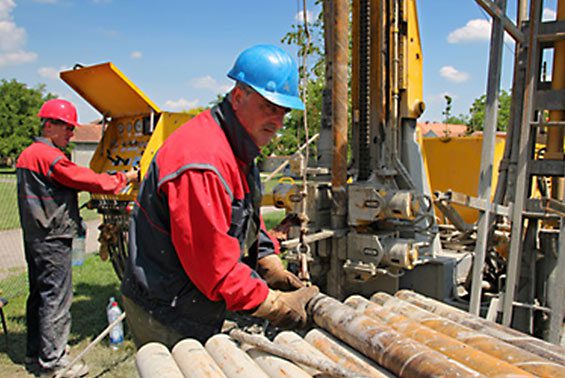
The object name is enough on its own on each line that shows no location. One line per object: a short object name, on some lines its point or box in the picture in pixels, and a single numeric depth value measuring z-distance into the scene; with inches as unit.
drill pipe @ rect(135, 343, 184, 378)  75.4
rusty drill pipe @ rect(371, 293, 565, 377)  72.4
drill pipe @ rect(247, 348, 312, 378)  75.0
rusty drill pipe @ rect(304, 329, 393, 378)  78.7
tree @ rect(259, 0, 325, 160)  284.7
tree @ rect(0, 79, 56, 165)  1892.2
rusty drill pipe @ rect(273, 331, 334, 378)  77.0
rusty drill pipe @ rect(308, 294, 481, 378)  70.7
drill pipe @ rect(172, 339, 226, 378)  75.9
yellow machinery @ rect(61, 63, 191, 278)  199.2
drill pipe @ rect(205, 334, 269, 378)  75.7
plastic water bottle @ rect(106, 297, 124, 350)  200.5
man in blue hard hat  82.7
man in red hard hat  176.4
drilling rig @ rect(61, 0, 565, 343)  176.6
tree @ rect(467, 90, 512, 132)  690.8
